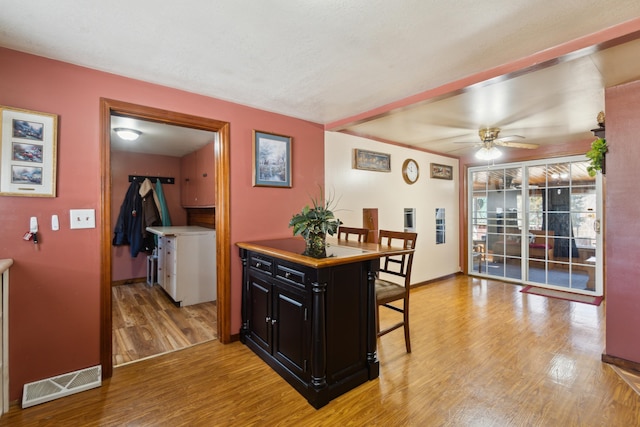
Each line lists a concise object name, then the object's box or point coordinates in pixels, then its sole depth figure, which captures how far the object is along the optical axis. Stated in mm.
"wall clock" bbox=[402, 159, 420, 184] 4402
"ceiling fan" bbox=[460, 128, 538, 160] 3496
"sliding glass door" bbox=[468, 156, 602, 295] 4168
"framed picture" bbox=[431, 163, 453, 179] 4863
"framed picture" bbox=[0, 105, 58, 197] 1789
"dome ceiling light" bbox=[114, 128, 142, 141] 3477
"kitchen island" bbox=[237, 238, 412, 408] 1831
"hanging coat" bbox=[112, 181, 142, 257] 4504
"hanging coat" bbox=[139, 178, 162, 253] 4582
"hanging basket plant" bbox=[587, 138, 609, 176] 2340
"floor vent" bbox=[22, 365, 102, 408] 1824
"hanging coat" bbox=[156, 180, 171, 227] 4820
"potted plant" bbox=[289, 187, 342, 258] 2055
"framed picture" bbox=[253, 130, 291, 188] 2830
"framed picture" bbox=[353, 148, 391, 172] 3764
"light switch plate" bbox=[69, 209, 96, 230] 1998
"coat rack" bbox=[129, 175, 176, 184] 4681
